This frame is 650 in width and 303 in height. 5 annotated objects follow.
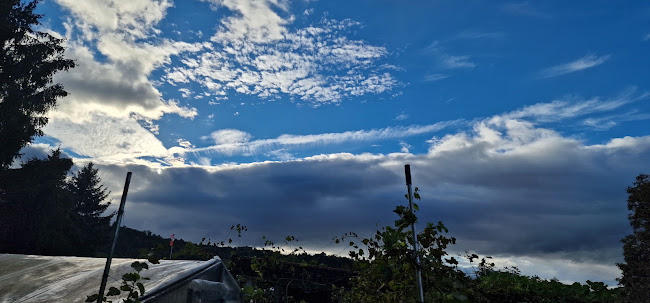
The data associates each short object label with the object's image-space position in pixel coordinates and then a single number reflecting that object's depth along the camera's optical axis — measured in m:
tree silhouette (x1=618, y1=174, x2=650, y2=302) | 7.73
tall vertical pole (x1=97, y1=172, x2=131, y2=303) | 4.08
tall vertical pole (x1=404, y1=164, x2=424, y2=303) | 3.78
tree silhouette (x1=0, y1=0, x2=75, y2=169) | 20.39
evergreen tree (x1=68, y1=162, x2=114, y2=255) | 36.22
